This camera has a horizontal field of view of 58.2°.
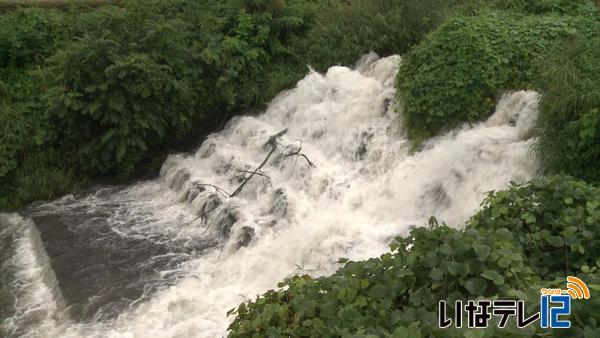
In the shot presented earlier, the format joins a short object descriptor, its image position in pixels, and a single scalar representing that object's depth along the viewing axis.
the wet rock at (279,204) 9.05
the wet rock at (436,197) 7.67
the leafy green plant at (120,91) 10.95
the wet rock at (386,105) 9.95
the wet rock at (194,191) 10.33
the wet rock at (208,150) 11.62
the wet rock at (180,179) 10.98
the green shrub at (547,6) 9.96
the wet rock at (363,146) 9.56
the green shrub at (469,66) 8.49
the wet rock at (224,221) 9.14
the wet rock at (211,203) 9.76
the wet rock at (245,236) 8.55
